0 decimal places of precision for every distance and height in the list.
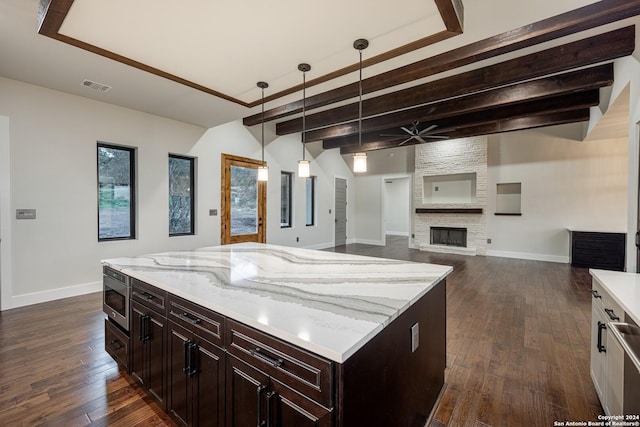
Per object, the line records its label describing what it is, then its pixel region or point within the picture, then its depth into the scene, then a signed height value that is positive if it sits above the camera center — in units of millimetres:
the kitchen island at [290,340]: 993 -571
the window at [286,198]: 7305 +242
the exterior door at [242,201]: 5812 +126
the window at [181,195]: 5066 +216
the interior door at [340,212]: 9055 -147
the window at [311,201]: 8148 +182
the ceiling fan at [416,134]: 6036 +1590
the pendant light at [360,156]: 2594 +485
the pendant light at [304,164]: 3035 +463
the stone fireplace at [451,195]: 7457 +346
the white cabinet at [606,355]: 1440 -822
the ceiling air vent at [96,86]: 3457 +1500
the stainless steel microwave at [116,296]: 2031 -669
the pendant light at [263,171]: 3448 +442
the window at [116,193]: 4301 +224
